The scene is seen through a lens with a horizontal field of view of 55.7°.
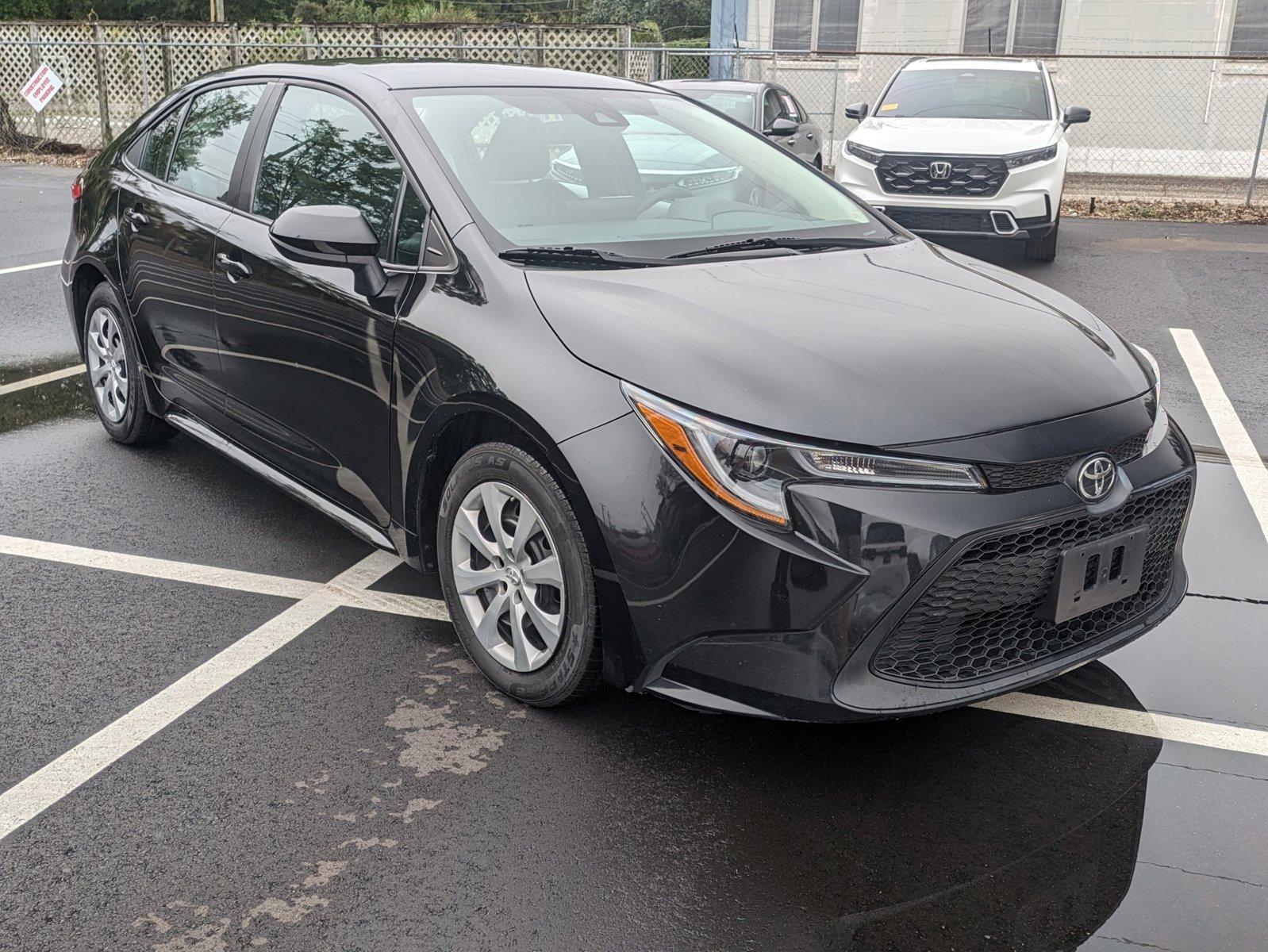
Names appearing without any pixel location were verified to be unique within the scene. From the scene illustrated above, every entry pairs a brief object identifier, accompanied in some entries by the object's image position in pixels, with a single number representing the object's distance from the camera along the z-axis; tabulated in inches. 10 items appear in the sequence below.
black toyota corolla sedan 102.6
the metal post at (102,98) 778.2
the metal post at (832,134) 618.8
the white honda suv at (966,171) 390.9
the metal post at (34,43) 796.6
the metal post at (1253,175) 540.2
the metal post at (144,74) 768.9
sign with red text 745.9
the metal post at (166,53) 773.9
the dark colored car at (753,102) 487.2
